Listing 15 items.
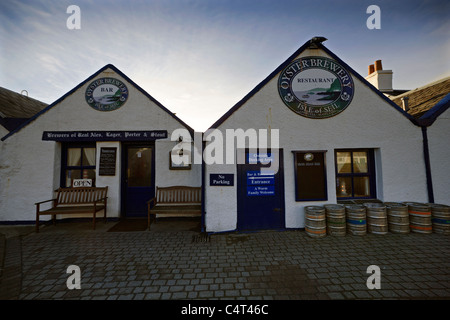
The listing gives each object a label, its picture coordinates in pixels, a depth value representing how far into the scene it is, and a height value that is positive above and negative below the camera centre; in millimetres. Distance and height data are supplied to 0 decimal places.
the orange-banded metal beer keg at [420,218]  4551 -1180
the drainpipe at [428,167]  5199 +107
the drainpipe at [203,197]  4984 -665
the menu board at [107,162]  6270 +393
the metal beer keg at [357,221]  4566 -1235
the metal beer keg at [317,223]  4570 -1289
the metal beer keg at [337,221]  4578 -1239
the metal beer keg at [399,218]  4594 -1200
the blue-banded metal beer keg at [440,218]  4543 -1193
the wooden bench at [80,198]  5902 -804
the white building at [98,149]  6078 +871
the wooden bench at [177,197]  6086 -826
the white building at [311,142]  5039 +825
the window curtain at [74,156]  6499 +629
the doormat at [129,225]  5418 -1625
